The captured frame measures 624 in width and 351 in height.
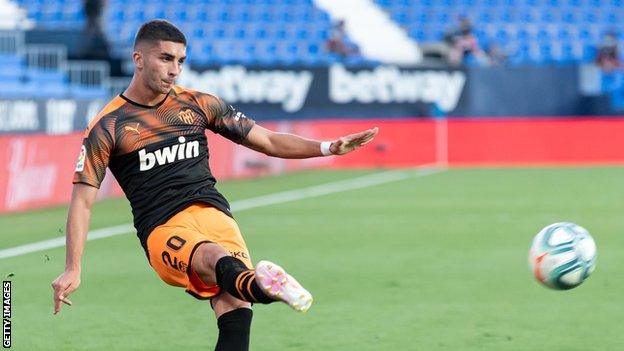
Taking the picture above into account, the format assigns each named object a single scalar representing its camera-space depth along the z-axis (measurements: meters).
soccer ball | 15.70
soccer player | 12.70
